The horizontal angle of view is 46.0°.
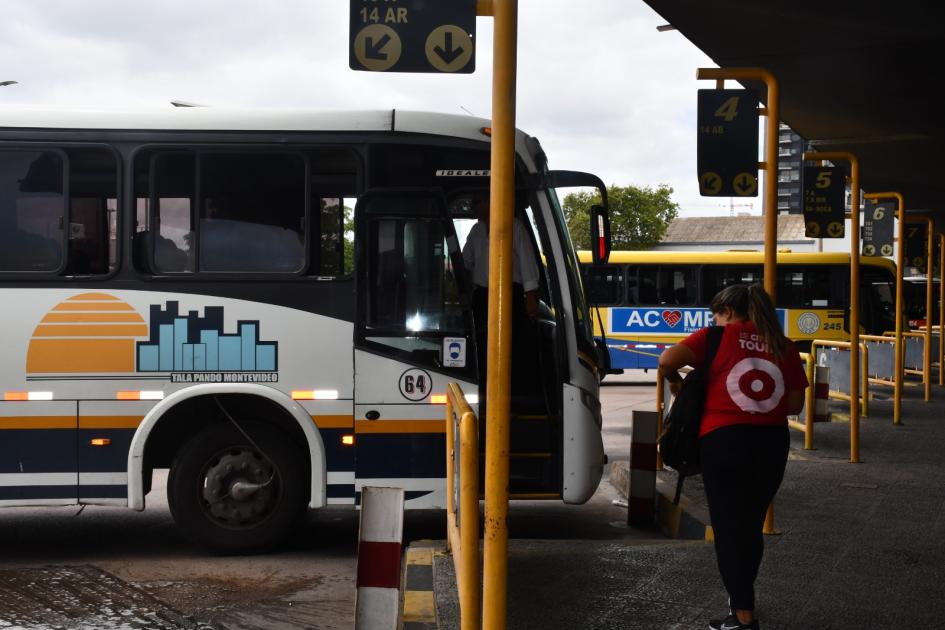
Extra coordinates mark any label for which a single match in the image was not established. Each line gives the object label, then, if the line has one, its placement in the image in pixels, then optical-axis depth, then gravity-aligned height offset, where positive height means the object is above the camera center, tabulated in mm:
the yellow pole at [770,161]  7258 +938
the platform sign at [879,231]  20578 +1324
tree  76438 +5919
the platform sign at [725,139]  8016 +1166
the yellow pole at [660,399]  10866 -991
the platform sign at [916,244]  22188 +1185
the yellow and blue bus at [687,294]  24219 +143
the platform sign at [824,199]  12906 +1195
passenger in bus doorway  7660 +186
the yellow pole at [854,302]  10750 -1
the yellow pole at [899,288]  14391 +202
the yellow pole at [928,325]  18312 -400
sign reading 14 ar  4297 +1066
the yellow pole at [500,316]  3756 -59
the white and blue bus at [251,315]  7520 -123
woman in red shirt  5008 -572
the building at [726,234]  80062 +5224
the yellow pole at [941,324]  20547 -416
